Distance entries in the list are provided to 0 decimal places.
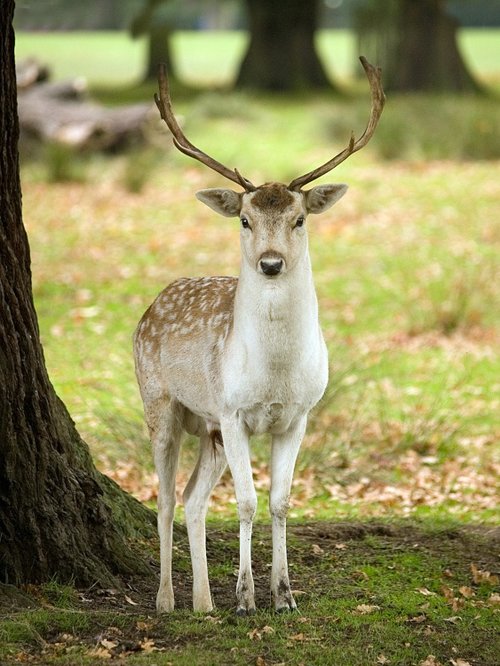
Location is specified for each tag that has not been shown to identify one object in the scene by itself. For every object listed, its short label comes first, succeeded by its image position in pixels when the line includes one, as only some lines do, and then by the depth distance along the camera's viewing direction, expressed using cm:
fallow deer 1033
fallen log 3828
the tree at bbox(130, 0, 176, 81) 6056
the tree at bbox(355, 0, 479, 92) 5297
